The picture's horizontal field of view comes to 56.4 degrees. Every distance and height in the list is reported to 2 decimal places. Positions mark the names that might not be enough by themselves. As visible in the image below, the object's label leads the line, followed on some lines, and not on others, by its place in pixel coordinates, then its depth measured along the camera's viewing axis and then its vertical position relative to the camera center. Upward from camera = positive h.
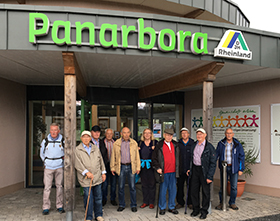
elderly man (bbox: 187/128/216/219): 5.03 -1.12
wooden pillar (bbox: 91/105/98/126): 8.17 -0.06
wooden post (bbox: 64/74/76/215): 4.61 -0.50
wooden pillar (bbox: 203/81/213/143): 5.45 +0.09
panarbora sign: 4.26 +1.34
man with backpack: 5.26 -0.96
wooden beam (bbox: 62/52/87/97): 4.43 +0.87
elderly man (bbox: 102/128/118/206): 5.87 -1.29
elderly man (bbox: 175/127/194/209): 5.54 -1.06
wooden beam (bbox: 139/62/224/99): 5.34 +0.76
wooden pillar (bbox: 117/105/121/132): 8.44 -0.10
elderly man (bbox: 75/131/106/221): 4.65 -1.07
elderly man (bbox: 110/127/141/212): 5.39 -1.04
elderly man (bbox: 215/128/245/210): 5.66 -1.02
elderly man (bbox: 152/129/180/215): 5.24 -1.06
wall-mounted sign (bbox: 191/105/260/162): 7.33 -0.32
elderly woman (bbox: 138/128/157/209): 5.57 -1.22
